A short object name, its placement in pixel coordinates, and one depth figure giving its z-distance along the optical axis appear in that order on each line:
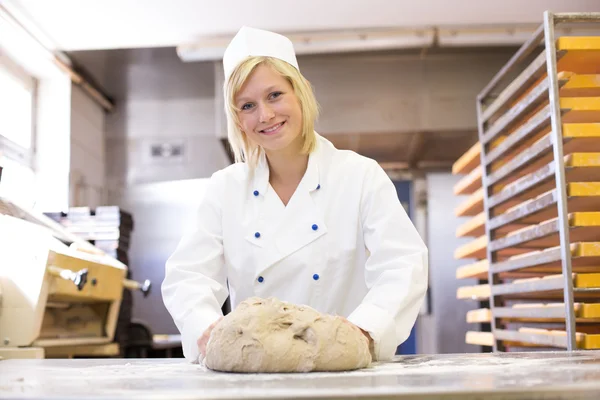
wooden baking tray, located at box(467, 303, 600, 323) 2.45
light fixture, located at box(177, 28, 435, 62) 4.71
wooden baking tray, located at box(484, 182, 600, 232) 2.51
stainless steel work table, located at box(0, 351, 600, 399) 0.88
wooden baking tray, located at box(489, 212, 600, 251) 2.49
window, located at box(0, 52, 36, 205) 4.49
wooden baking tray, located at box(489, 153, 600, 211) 2.53
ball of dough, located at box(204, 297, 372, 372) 1.35
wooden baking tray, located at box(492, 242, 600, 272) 2.46
